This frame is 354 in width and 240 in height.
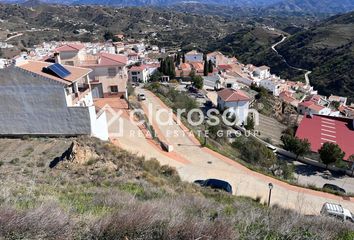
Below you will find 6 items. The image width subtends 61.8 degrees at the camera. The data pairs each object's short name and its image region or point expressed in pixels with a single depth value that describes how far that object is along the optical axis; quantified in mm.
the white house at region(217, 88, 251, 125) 37062
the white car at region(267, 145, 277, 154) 27786
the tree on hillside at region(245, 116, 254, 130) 33625
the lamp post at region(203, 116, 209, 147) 19516
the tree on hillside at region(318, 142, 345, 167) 23925
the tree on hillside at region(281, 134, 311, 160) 25922
